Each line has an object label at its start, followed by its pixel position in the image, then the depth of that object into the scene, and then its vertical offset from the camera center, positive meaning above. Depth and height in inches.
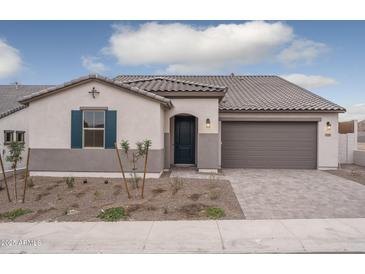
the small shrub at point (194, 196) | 278.1 -71.3
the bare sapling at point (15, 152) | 282.2 -21.7
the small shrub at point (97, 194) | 291.7 -73.1
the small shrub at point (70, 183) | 322.0 -65.2
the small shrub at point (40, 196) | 282.8 -74.9
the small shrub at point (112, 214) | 224.5 -76.1
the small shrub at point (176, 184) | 305.5 -66.9
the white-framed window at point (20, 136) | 549.5 -5.8
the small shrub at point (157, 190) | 301.7 -70.4
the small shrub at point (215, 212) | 228.2 -74.5
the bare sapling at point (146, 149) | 284.2 -17.3
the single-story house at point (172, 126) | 377.4 +16.9
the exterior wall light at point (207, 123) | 430.6 +21.8
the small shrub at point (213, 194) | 277.7 -69.5
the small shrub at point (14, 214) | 231.6 -78.4
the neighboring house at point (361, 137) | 1525.6 -1.2
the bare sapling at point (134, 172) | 295.8 -57.7
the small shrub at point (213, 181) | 334.6 -67.6
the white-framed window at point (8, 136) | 516.5 -5.7
